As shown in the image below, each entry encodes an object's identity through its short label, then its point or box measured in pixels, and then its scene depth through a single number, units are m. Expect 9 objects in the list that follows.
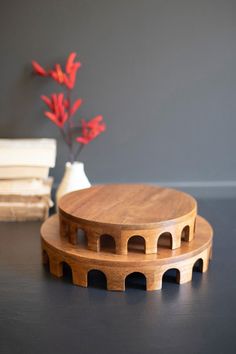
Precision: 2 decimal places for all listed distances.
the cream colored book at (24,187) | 1.37
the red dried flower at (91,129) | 1.51
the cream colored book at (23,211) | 1.38
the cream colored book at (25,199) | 1.37
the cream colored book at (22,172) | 1.38
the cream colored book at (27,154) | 1.37
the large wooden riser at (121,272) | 0.97
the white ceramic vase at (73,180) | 1.40
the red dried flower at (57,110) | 1.46
